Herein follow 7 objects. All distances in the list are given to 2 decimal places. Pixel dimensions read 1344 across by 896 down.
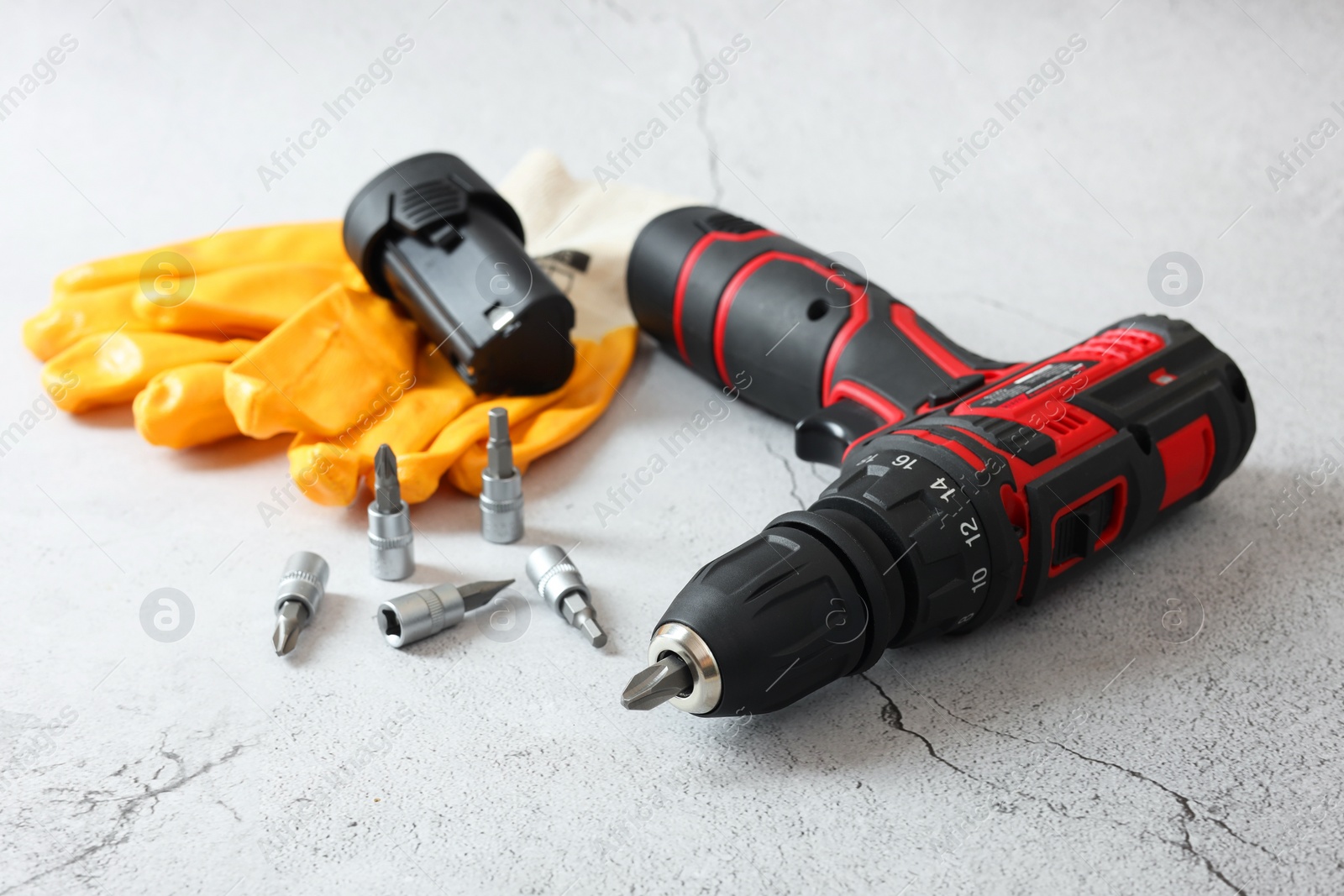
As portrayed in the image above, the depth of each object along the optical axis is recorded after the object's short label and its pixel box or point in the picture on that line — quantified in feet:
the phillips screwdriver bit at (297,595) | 1.65
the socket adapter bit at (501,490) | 1.77
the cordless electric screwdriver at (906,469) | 1.51
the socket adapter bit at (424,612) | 1.65
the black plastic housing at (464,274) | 1.92
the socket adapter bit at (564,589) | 1.68
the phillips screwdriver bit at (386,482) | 1.71
